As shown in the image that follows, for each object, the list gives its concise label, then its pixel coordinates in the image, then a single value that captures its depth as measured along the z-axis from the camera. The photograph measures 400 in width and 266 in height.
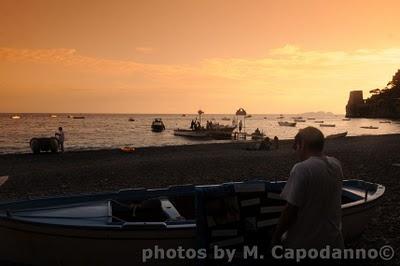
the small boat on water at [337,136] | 51.52
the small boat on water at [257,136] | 52.94
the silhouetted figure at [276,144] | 36.38
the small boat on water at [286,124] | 138.34
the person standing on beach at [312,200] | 3.95
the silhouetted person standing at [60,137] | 33.81
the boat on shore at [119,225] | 5.95
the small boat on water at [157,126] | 93.96
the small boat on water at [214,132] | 60.12
